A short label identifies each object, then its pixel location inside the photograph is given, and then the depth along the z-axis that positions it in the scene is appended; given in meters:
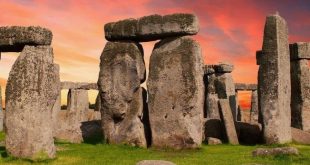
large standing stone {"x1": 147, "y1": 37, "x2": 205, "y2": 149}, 19.33
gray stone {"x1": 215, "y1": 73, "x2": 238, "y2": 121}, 32.47
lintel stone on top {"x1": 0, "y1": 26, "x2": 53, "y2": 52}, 14.86
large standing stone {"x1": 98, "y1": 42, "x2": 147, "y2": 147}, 20.61
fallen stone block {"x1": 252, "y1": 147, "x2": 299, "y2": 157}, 16.04
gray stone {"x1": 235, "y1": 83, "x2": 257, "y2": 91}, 39.47
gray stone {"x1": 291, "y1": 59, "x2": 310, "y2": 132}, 25.80
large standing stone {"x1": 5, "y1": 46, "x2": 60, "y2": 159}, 14.55
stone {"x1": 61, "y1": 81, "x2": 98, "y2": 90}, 37.78
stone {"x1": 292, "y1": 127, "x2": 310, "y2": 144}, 22.52
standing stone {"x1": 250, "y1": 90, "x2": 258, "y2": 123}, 37.86
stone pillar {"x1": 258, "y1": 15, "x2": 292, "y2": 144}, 21.06
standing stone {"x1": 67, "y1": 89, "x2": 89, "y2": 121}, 36.59
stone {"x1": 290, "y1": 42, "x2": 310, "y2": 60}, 25.56
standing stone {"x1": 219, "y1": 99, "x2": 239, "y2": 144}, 22.00
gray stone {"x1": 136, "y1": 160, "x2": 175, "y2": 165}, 12.09
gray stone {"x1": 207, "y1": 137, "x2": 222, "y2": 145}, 21.62
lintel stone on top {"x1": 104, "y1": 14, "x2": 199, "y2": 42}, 19.59
